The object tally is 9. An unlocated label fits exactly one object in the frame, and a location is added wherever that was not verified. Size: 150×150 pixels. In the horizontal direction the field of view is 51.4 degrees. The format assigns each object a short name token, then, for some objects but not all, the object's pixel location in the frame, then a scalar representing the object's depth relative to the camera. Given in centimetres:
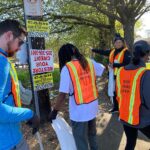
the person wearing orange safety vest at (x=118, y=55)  330
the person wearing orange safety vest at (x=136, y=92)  193
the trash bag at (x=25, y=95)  178
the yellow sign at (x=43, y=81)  263
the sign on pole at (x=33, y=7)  267
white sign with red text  258
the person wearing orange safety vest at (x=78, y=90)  201
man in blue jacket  128
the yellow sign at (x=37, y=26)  263
